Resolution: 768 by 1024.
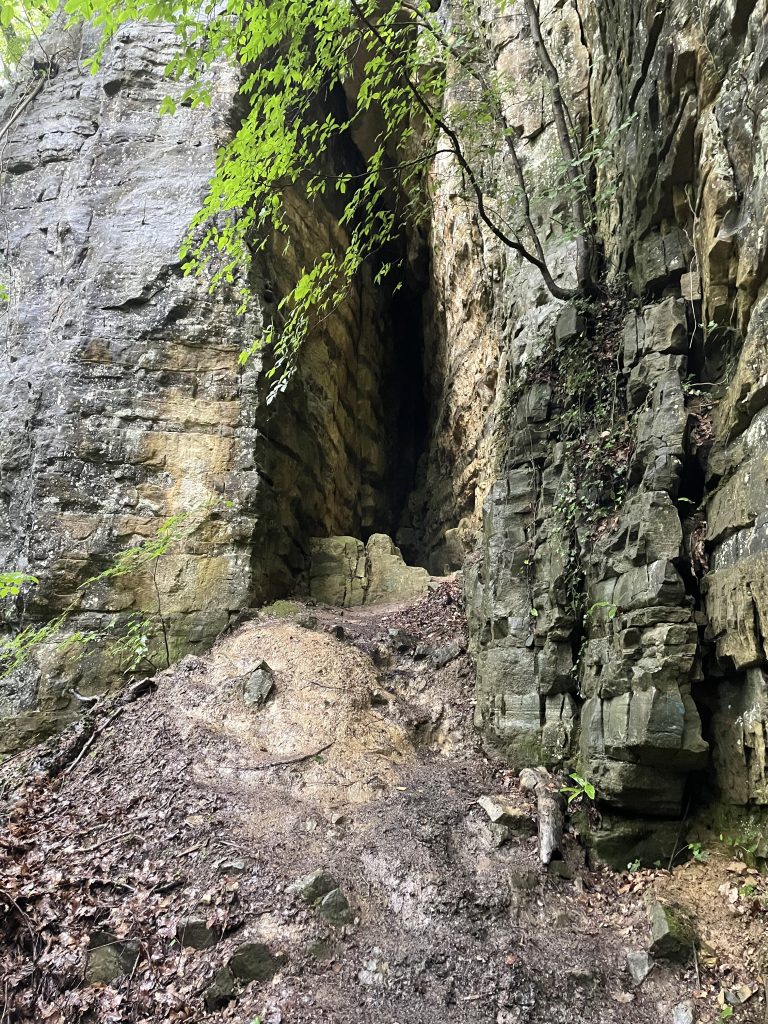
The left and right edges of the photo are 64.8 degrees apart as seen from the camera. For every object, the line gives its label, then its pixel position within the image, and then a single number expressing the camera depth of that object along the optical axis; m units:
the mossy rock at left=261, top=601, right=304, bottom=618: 8.95
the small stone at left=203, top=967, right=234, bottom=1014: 3.78
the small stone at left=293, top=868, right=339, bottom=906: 4.36
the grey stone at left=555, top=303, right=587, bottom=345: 6.88
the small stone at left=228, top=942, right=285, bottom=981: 3.93
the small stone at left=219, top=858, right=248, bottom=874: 4.64
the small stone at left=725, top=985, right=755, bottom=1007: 3.39
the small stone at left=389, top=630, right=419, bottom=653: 8.17
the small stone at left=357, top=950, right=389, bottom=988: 3.88
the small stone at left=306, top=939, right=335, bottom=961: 4.04
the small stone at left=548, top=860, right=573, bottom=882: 4.66
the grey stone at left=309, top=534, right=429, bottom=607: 10.71
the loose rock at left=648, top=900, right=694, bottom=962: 3.79
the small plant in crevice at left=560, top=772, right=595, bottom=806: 4.82
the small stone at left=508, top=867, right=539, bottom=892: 4.55
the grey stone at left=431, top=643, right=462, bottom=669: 7.64
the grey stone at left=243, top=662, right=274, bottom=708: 6.83
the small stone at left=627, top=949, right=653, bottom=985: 3.78
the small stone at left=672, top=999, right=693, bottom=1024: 3.44
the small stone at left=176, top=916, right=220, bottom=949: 4.15
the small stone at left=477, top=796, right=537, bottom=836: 5.04
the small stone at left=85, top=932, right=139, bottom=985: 4.01
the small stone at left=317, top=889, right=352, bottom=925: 4.27
